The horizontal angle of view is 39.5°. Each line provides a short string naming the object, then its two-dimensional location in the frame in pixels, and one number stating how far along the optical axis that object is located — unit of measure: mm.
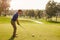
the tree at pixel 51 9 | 27408
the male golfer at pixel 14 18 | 5440
